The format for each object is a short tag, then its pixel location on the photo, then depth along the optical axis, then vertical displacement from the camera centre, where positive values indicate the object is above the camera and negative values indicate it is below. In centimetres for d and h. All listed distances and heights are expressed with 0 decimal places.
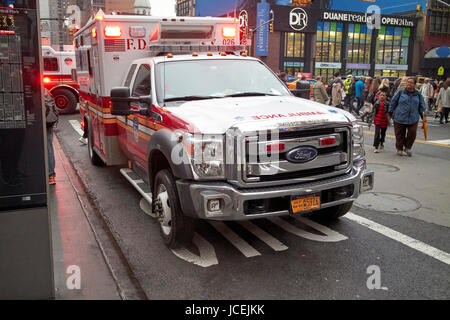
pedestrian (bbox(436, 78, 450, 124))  1686 -59
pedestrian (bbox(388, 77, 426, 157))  988 -64
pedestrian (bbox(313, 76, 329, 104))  1491 -32
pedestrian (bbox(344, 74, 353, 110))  2102 -19
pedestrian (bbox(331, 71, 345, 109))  1748 -41
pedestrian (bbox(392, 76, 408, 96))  1149 +1
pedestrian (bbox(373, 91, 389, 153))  1058 -88
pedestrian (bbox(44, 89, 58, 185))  689 -68
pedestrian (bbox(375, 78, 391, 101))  1168 -5
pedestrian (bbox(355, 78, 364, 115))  1953 -31
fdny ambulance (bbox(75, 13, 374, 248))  410 -58
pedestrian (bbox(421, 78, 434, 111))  1986 -25
